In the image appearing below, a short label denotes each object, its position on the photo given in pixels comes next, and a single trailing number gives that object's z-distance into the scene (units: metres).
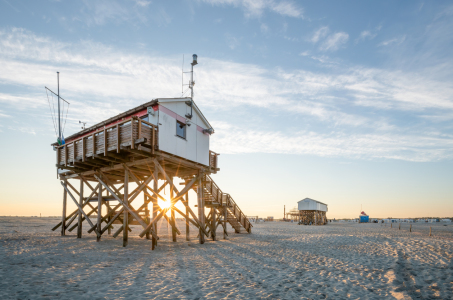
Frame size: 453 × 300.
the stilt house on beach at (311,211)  53.28
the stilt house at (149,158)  14.06
